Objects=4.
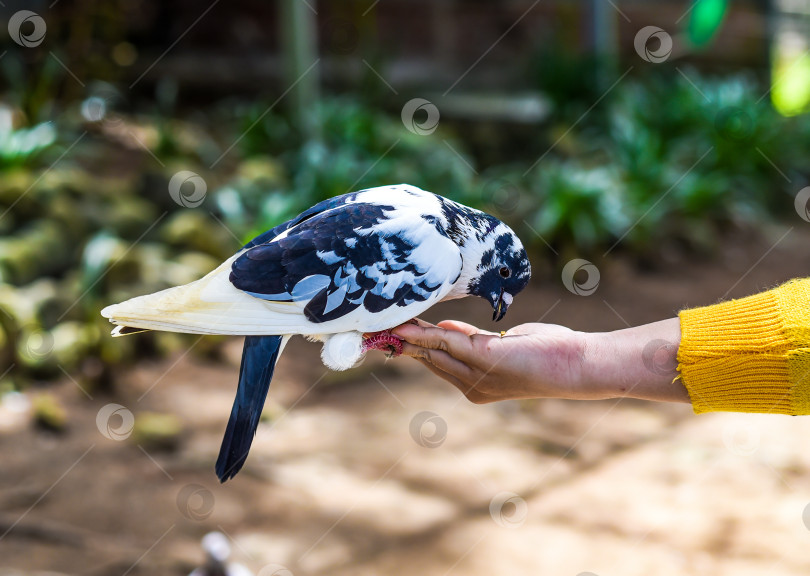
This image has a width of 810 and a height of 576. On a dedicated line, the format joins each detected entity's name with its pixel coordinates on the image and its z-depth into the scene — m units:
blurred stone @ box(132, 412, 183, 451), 4.27
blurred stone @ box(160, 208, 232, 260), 5.54
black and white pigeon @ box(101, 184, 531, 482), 1.99
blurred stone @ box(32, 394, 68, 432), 4.29
